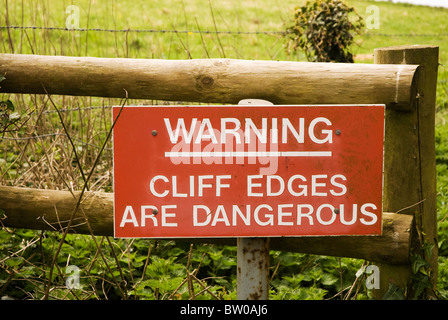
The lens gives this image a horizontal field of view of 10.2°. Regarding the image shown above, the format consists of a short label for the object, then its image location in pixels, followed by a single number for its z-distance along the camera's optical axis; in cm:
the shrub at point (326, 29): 1037
